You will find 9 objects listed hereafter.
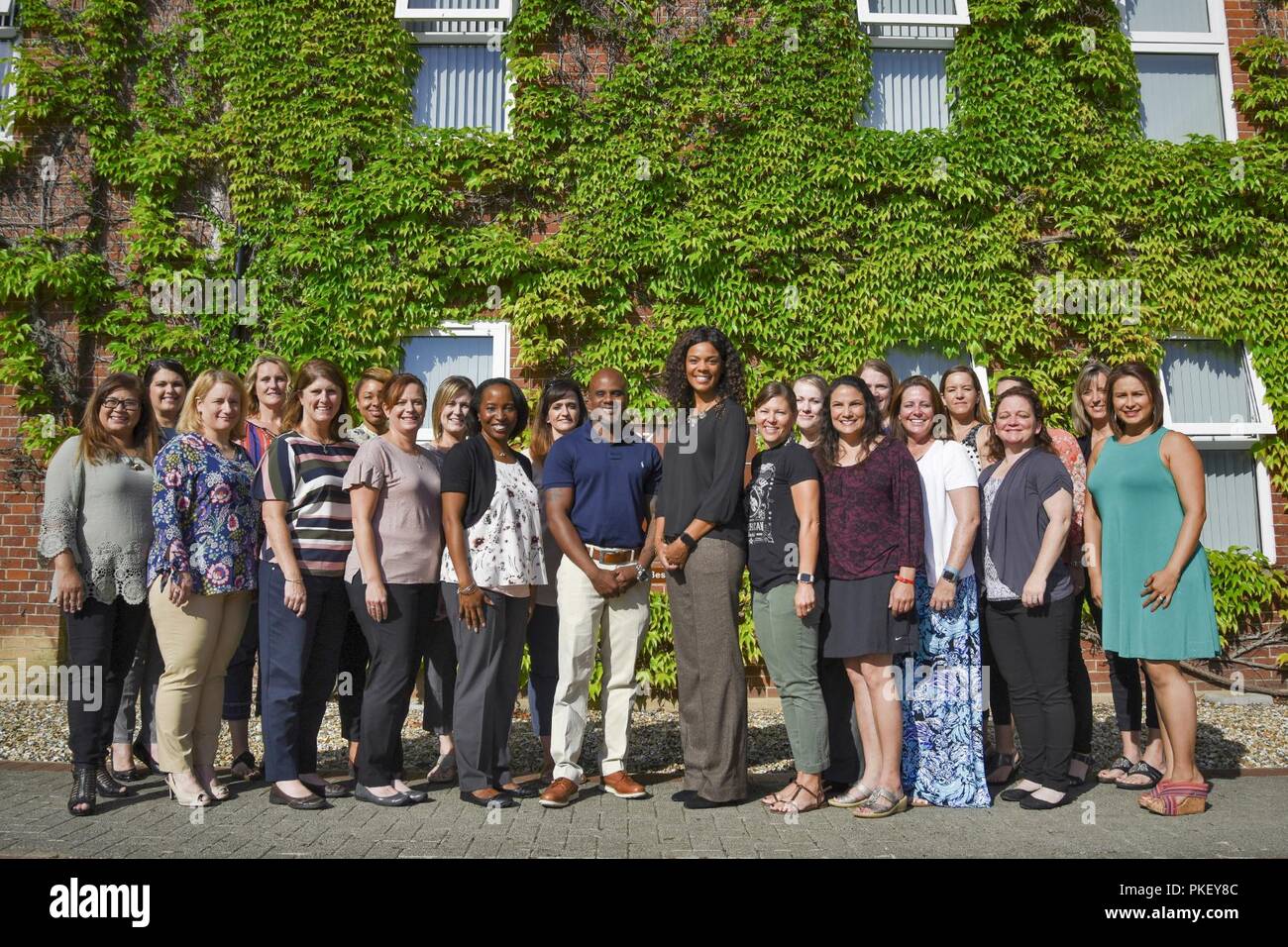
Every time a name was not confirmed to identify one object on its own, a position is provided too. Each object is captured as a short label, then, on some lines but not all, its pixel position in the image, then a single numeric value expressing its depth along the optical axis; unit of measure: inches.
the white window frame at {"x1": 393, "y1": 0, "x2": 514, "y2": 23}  336.2
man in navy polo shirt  189.5
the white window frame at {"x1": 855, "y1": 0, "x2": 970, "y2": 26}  337.1
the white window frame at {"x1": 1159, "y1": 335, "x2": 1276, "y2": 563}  331.0
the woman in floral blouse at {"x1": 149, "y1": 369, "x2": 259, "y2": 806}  178.1
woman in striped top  182.1
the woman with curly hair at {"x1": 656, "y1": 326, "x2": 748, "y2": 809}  183.5
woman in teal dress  185.0
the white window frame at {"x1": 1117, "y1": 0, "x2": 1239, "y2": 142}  348.8
